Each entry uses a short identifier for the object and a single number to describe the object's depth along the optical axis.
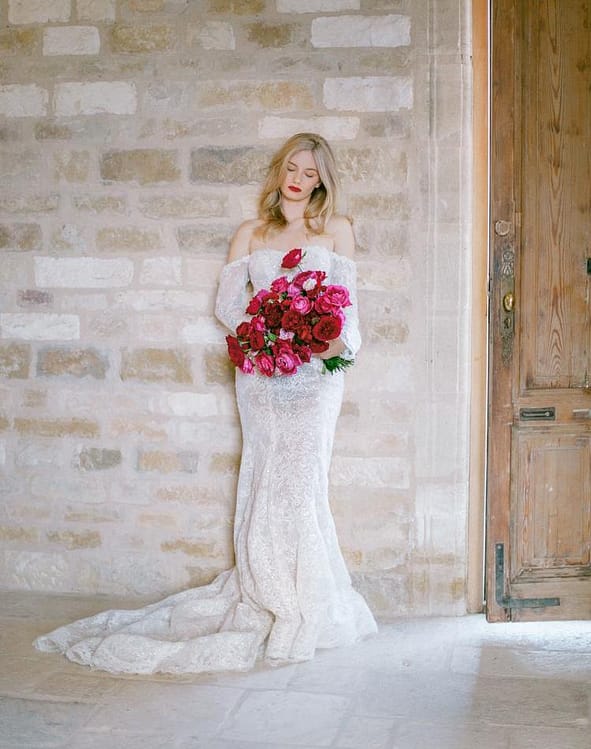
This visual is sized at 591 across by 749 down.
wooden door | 3.93
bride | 3.68
